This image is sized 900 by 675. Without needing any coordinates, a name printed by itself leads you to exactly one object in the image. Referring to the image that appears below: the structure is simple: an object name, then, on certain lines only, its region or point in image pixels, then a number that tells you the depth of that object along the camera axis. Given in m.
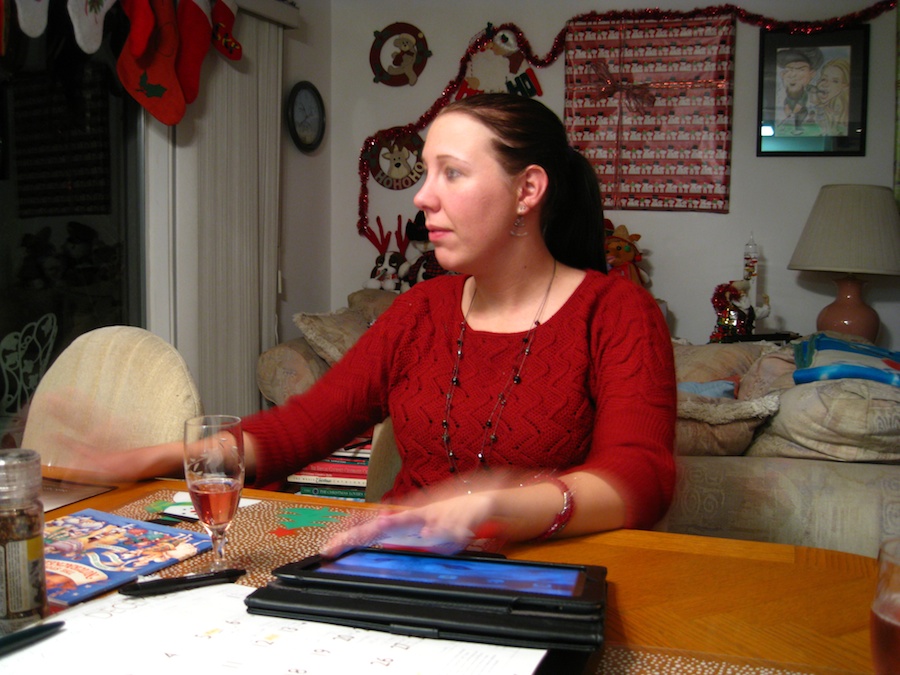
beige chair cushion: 1.38
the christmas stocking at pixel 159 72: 2.83
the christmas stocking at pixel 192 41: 2.99
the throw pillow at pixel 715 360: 3.06
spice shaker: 0.67
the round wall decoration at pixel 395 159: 4.26
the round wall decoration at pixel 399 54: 4.22
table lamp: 3.33
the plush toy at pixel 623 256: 3.71
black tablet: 0.63
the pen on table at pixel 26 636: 0.63
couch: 1.91
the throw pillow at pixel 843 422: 1.96
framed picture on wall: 3.71
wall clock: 3.91
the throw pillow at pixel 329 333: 3.40
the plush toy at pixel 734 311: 3.57
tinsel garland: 3.68
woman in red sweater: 1.28
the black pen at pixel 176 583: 0.75
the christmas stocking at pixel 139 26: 2.75
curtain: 3.27
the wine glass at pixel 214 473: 0.82
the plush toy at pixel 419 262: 3.96
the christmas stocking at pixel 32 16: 2.37
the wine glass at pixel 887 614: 0.53
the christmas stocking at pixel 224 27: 3.16
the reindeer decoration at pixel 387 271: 4.05
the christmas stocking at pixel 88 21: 2.53
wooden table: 0.69
